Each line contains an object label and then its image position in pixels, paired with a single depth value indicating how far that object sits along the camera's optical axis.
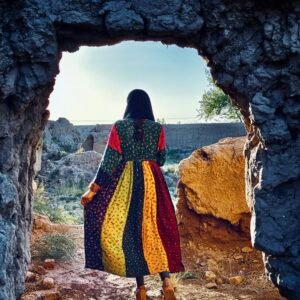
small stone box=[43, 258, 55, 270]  5.27
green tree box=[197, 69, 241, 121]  20.99
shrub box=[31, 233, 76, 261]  5.67
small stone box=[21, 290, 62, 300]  3.97
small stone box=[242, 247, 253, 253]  5.68
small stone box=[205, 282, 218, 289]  4.70
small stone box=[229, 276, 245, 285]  4.82
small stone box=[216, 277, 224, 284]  4.86
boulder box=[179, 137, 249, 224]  5.89
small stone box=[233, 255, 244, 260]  5.59
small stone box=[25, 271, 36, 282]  4.56
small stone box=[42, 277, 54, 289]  4.36
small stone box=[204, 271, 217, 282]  4.95
